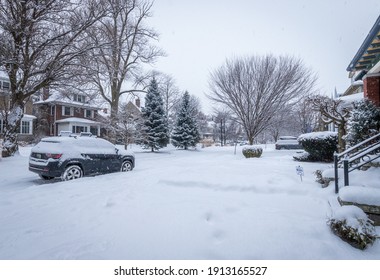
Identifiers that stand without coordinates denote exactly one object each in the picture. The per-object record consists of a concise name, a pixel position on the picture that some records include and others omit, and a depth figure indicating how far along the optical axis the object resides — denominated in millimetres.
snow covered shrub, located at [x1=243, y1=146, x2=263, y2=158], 13595
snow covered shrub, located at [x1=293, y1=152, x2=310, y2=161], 10492
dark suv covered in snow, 6363
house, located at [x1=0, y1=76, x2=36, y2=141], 26297
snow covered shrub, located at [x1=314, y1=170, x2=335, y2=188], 4870
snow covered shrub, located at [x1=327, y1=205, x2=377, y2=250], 2641
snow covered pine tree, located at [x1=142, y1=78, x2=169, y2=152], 22906
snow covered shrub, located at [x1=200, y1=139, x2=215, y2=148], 43181
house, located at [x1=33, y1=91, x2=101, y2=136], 30081
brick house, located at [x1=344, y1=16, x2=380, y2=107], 6305
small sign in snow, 5193
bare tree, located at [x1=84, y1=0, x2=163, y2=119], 18656
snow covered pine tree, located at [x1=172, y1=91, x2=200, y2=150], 27328
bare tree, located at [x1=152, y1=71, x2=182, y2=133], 37519
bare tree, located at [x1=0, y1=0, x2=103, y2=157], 10859
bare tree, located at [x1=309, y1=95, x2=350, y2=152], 7920
